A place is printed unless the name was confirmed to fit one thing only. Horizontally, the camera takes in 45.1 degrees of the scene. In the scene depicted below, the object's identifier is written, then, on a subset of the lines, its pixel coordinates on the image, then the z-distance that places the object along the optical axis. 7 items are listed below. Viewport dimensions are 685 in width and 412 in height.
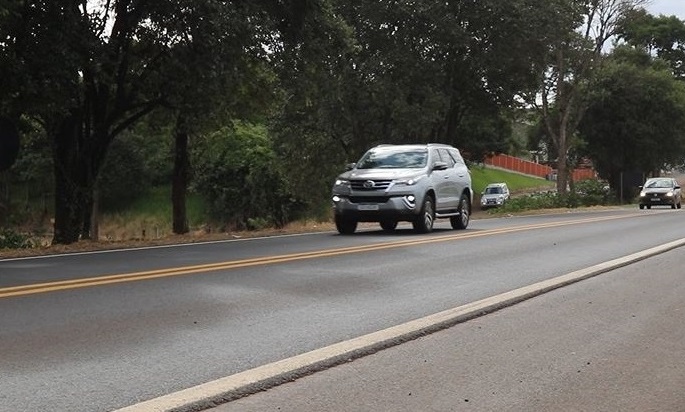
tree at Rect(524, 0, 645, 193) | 41.75
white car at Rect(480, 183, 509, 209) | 55.75
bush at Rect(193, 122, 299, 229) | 41.34
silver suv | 16.81
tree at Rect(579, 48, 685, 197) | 52.28
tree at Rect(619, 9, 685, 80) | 77.75
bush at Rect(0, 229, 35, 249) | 16.65
